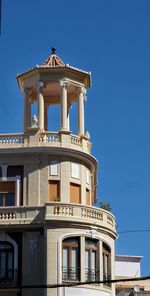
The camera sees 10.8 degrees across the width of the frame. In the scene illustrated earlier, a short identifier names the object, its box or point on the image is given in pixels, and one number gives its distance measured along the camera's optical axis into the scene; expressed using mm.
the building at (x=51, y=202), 46062
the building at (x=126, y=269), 67125
